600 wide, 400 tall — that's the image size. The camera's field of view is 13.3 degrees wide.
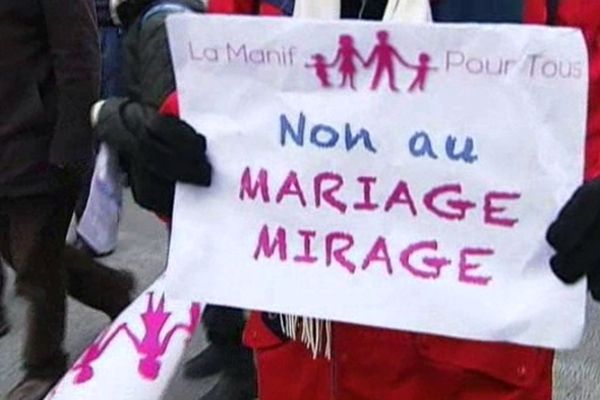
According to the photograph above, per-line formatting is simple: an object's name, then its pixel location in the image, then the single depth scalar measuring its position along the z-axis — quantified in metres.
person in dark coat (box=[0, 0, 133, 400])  3.80
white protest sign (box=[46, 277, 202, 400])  2.68
